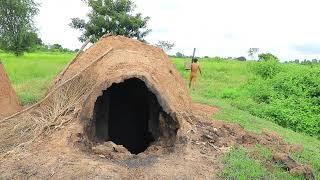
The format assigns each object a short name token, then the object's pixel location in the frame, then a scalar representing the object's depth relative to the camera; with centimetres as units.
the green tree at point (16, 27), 1651
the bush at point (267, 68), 1203
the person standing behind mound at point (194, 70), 970
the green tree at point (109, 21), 1548
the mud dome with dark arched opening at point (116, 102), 405
